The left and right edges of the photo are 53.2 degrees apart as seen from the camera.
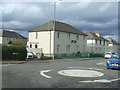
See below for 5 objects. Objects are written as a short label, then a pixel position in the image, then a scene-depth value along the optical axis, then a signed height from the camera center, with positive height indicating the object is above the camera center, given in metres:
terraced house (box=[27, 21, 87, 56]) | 27.84 +2.09
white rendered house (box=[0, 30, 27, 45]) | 53.93 +4.98
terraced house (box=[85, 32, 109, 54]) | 43.92 +1.60
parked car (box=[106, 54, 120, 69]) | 10.90 -1.49
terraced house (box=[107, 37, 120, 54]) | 45.26 -0.85
